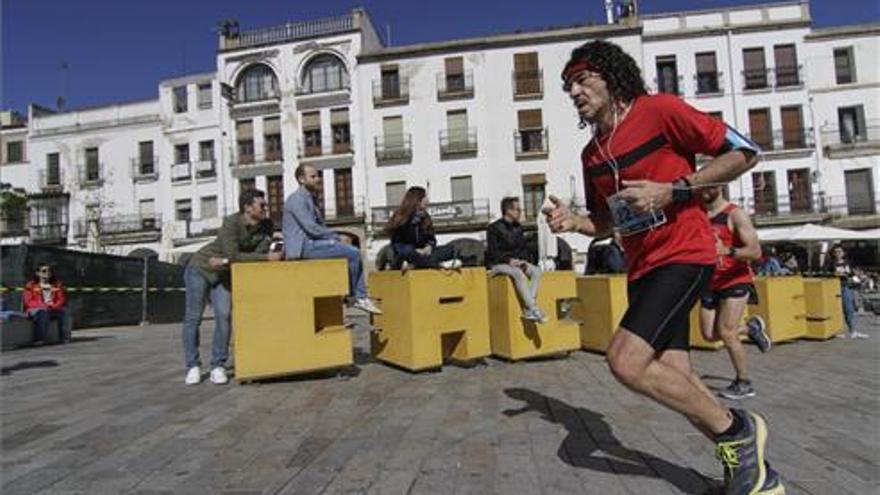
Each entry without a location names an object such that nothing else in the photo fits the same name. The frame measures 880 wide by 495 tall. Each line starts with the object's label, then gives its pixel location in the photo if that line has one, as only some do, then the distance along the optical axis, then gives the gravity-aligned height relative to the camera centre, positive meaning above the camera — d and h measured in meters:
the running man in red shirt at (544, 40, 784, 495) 2.81 +0.14
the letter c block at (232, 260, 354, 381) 5.90 -0.40
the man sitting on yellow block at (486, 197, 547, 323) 7.02 +0.09
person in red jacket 11.66 -0.27
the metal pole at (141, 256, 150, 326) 18.56 -0.53
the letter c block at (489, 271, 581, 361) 7.09 -0.70
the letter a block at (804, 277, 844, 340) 9.49 -0.90
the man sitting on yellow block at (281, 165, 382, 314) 6.45 +0.35
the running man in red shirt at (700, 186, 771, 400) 5.37 -0.34
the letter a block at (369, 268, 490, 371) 6.44 -0.51
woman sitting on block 6.80 +0.34
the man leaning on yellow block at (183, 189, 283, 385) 6.33 +0.06
